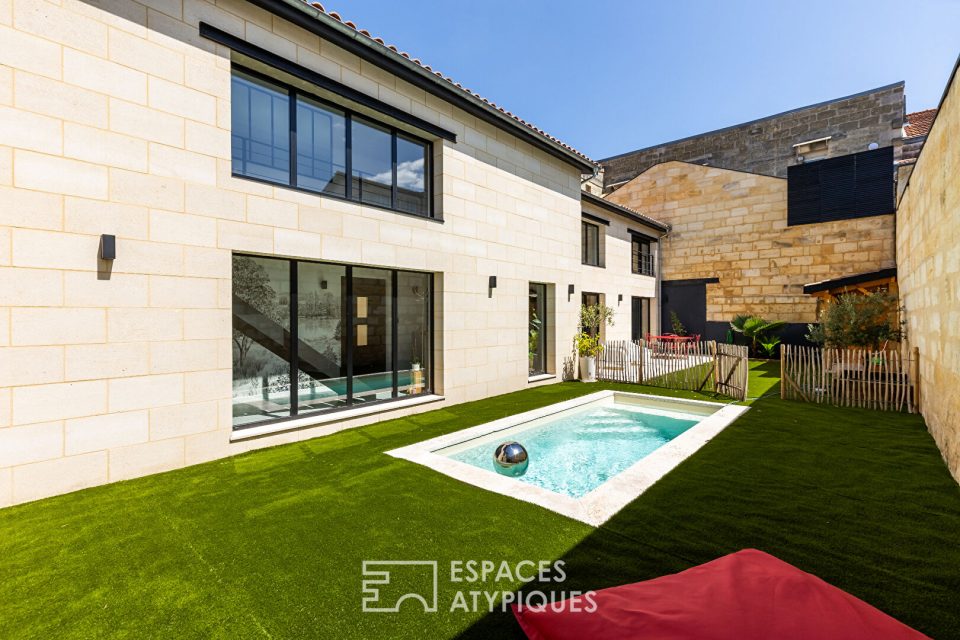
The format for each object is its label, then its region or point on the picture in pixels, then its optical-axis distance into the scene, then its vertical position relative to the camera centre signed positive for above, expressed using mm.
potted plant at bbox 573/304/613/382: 12125 -703
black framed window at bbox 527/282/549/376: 11594 -232
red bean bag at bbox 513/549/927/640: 1931 -1422
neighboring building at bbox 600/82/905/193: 17688 +8685
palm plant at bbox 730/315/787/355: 16516 -282
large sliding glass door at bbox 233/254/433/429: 6344 -273
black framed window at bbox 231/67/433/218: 6070 +2817
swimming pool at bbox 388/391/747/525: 4445 -1900
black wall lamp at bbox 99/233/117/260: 4586 +791
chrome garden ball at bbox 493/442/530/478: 5488 -1802
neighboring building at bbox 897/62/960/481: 4781 +658
